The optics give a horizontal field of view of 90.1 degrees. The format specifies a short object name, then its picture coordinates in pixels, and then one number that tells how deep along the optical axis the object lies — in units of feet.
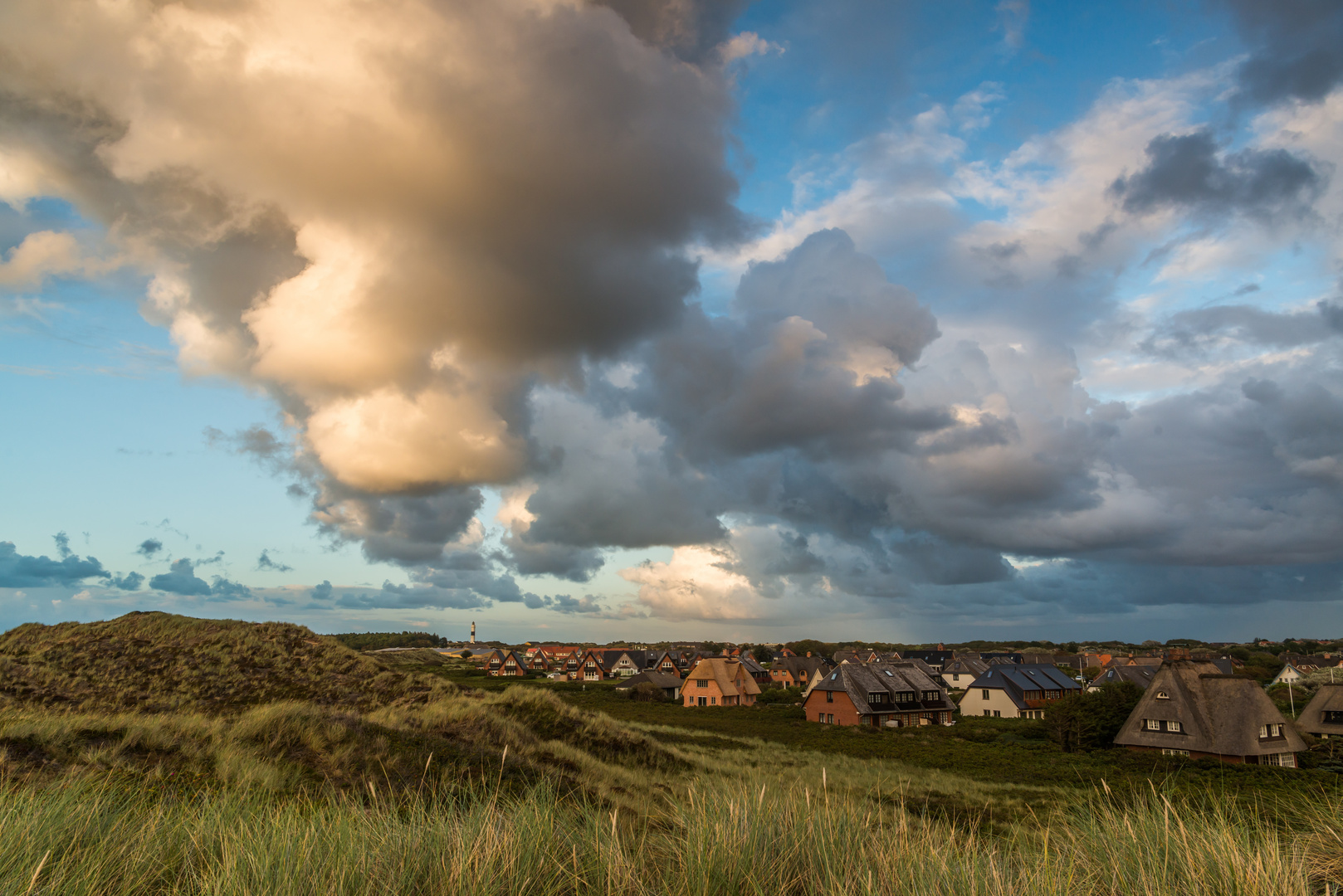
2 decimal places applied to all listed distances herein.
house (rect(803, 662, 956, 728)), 201.26
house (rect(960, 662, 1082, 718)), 236.63
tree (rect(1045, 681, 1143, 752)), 153.28
